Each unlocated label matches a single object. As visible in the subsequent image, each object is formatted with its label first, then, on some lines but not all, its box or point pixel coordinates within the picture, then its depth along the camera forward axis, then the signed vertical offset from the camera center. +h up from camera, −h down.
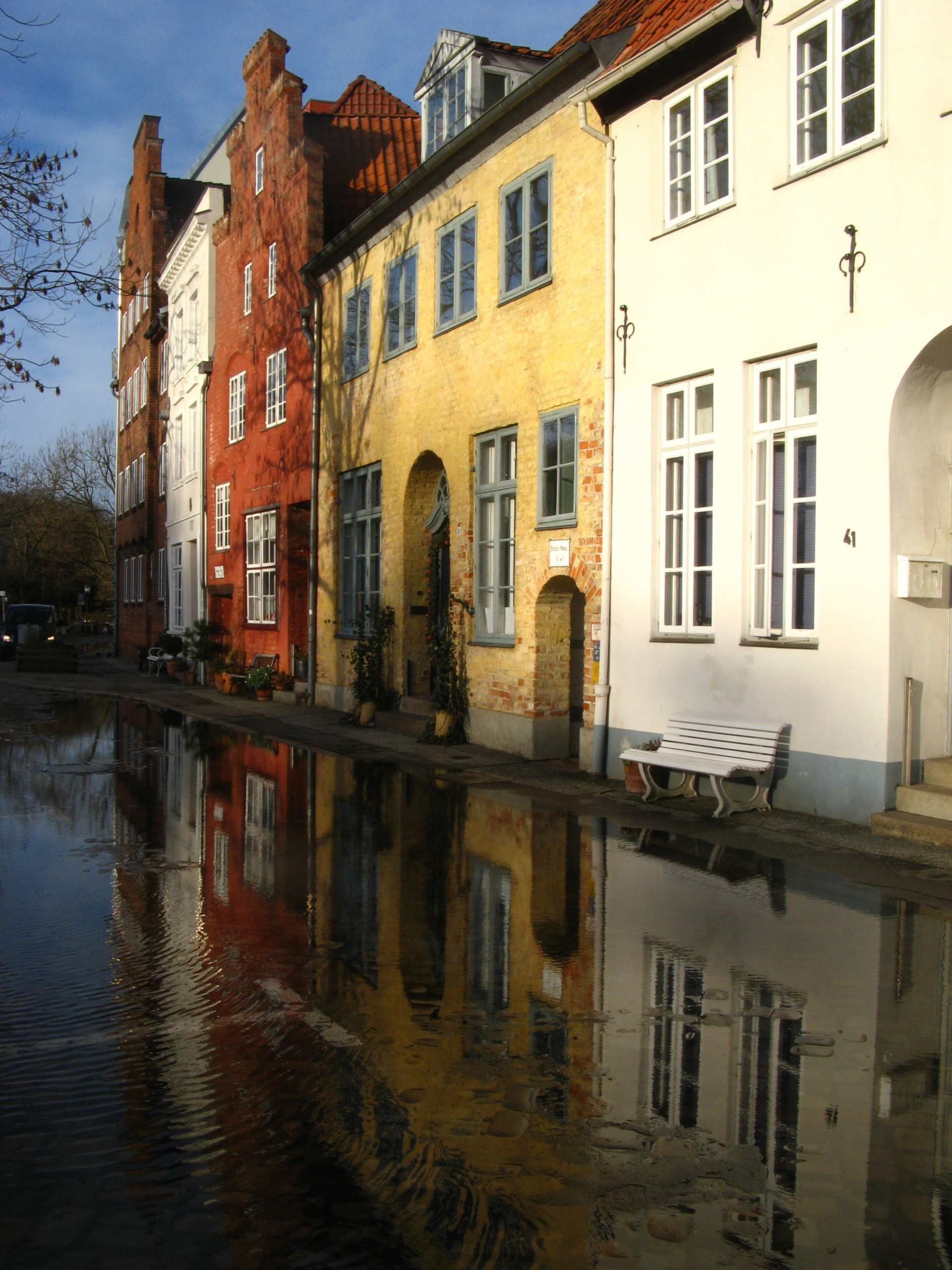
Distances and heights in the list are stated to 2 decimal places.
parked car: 41.06 +0.01
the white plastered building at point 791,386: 9.48 +2.10
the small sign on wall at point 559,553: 13.66 +0.81
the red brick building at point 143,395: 39.69 +8.15
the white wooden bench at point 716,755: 10.35 -1.20
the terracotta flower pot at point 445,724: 16.00 -1.35
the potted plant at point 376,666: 19.14 -0.70
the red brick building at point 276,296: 24.03 +7.19
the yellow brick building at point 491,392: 13.64 +3.11
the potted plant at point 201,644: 29.36 -0.54
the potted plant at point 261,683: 24.19 -1.22
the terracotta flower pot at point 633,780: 11.84 -1.56
